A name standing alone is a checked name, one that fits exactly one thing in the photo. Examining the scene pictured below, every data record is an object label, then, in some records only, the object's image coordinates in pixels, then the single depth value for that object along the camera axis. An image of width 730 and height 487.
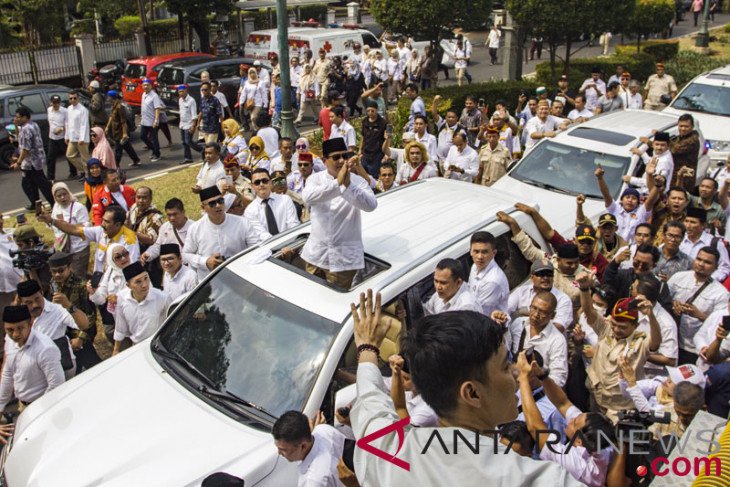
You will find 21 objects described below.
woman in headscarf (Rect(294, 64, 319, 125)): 17.28
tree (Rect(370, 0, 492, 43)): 16.28
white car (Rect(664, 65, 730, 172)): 11.94
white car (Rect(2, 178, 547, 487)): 4.11
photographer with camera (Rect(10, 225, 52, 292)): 6.96
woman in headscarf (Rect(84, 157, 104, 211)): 9.19
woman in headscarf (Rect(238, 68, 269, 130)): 15.99
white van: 20.33
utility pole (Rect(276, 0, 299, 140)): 12.62
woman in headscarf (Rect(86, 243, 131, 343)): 6.64
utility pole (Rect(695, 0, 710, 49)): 27.19
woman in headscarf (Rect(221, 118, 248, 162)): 10.49
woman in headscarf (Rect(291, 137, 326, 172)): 9.07
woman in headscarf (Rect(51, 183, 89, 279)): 8.16
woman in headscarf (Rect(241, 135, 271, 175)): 9.99
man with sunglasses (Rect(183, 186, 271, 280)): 6.79
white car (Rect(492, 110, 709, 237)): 8.75
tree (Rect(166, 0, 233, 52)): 23.91
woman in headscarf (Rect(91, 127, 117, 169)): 11.14
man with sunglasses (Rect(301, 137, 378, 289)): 5.45
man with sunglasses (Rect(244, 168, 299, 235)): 7.51
